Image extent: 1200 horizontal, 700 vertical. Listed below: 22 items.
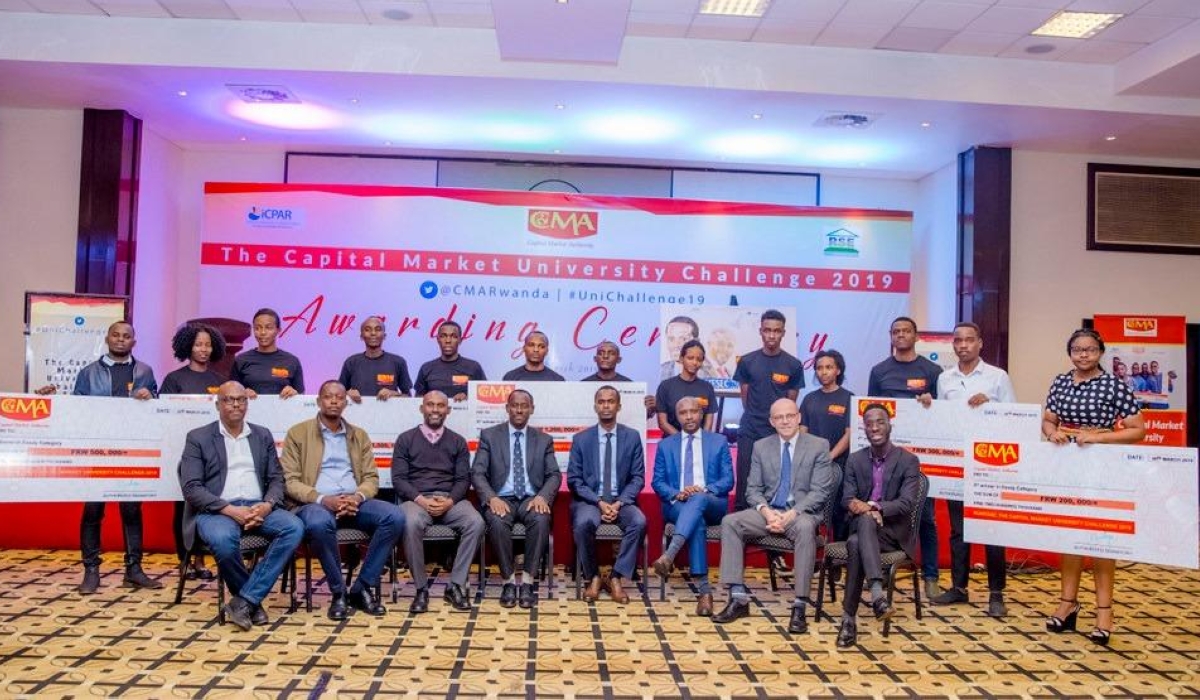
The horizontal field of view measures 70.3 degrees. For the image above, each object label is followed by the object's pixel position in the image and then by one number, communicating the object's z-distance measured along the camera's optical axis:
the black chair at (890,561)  4.85
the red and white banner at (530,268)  8.52
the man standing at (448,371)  6.54
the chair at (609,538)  5.44
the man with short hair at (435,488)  5.14
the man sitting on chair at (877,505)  4.71
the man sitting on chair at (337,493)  4.92
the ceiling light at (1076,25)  6.52
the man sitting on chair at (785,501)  5.02
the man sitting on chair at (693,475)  5.43
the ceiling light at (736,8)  6.41
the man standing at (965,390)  5.52
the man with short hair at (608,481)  5.41
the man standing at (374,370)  6.39
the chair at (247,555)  4.70
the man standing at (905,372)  5.94
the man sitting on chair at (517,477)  5.38
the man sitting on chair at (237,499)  4.68
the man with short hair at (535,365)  6.43
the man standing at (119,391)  5.30
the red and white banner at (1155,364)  7.93
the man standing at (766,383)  6.33
